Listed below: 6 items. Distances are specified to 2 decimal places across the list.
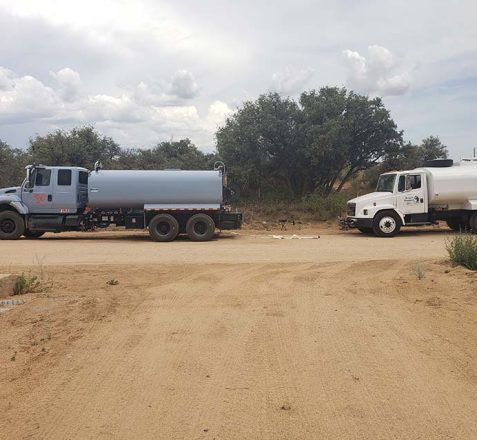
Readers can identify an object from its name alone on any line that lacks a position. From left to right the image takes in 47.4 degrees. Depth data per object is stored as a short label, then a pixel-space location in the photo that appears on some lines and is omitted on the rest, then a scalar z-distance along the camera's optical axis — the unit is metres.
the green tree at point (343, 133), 26.77
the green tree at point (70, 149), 32.03
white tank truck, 20.72
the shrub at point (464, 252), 10.41
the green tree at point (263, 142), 27.61
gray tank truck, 19.75
